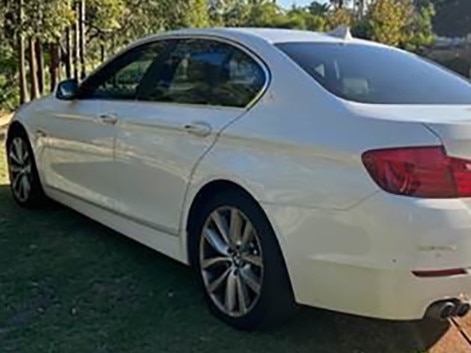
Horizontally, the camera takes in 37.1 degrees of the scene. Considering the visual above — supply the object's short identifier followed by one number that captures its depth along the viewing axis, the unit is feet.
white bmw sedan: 9.41
